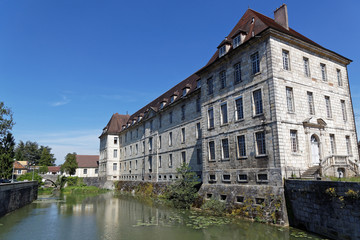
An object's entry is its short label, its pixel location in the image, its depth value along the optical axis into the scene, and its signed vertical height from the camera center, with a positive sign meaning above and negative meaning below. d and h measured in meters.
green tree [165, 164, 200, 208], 21.31 -2.31
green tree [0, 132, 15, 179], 36.51 +2.13
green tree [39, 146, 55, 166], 73.69 +2.78
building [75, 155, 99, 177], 63.19 +0.18
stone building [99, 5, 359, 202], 15.89 +3.56
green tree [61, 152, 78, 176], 58.20 +0.65
